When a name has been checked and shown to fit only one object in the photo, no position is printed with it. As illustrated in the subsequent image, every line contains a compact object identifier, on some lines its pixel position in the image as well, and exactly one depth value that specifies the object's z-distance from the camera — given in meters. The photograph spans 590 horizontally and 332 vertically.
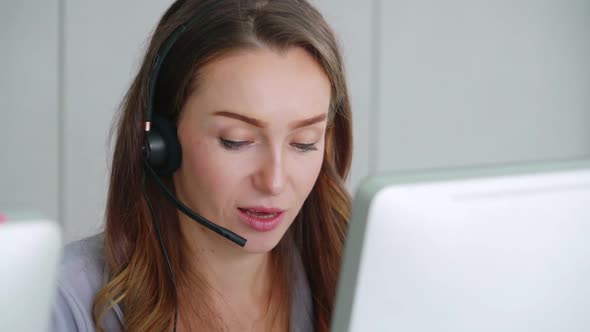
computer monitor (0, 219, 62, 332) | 0.90
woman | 1.35
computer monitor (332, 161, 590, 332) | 1.01
